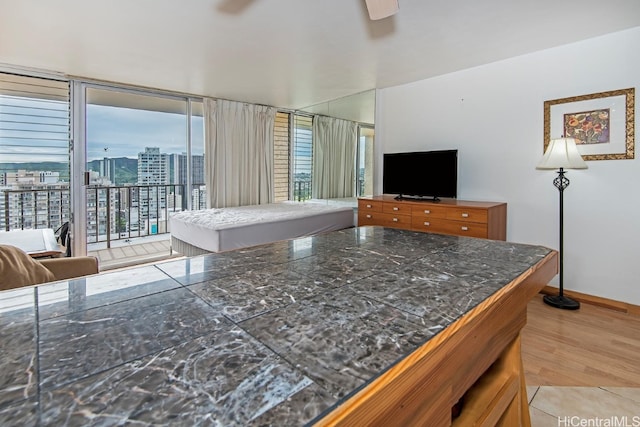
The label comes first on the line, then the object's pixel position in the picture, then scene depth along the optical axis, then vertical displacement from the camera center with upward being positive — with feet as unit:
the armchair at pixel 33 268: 4.95 -1.15
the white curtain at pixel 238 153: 16.40 +2.58
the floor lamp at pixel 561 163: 9.25 +1.13
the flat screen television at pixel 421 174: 12.00 +1.12
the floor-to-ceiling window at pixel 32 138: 12.26 +2.41
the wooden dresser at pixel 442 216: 10.50 -0.43
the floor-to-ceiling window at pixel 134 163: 13.82 +1.86
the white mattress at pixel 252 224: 11.48 -0.80
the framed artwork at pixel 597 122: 9.19 +2.39
